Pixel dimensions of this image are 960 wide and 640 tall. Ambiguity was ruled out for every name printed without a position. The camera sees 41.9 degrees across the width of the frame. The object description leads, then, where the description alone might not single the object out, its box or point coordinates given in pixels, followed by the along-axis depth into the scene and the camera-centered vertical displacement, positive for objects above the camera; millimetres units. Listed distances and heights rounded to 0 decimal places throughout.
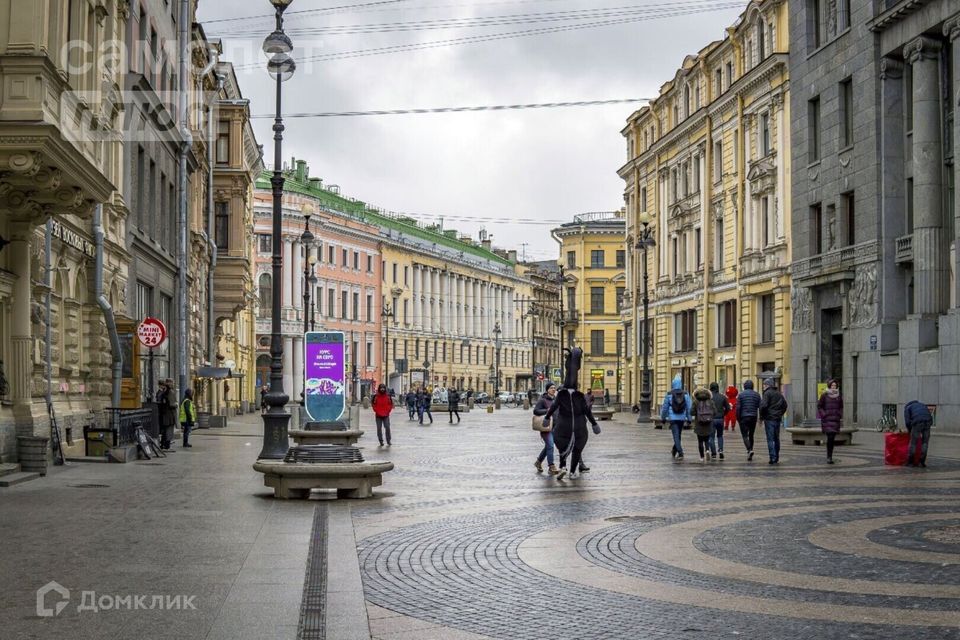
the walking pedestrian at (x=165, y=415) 30688 -1039
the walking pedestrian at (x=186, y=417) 31938 -1134
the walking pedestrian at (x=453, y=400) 59931 -1310
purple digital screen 32062 -34
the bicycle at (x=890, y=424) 25209 -1043
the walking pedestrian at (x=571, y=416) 20828 -719
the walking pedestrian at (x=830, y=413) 24688 -805
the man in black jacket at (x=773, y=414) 24500 -807
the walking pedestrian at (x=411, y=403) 62688 -1519
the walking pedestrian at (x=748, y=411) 25812 -786
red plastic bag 23734 -1420
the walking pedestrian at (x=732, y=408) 45719 -1260
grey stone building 36594 +5440
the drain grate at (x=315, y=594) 8172 -1675
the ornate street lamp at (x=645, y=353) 52681 +890
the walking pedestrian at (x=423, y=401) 56331 -1271
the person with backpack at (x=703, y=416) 25625 -884
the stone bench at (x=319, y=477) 16875 -1415
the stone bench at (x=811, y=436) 32625 -1667
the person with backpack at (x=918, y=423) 23375 -942
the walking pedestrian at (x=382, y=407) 32875 -905
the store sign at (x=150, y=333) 28297 +895
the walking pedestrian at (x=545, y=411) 22084 -740
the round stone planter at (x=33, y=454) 20484 -1334
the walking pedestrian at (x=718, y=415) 26188 -874
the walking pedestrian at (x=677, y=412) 26156 -820
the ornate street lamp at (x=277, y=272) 22750 +1972
